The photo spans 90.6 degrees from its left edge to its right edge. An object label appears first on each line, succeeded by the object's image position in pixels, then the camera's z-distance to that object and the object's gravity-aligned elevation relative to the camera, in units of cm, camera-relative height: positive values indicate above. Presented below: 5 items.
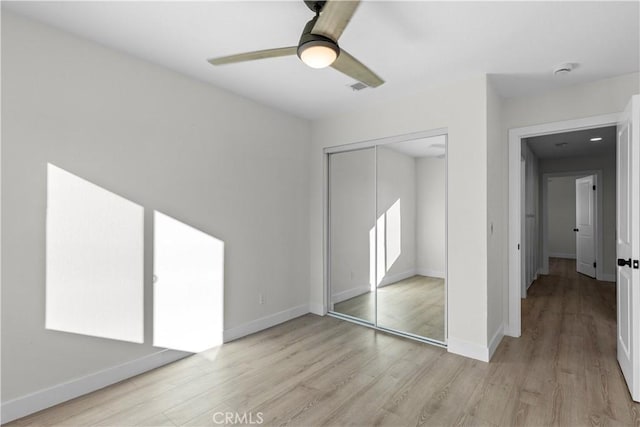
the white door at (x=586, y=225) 639 -24
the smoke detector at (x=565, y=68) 269 +126
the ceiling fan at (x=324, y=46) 148 +94
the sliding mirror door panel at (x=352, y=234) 378 -24
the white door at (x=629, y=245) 219 -23
